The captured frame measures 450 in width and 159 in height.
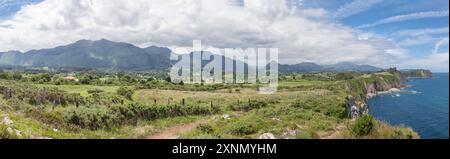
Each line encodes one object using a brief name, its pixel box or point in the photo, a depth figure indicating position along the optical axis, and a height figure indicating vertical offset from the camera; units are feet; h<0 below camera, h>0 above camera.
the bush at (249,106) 131.54 -14.24
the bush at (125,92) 163.00 -10.33
